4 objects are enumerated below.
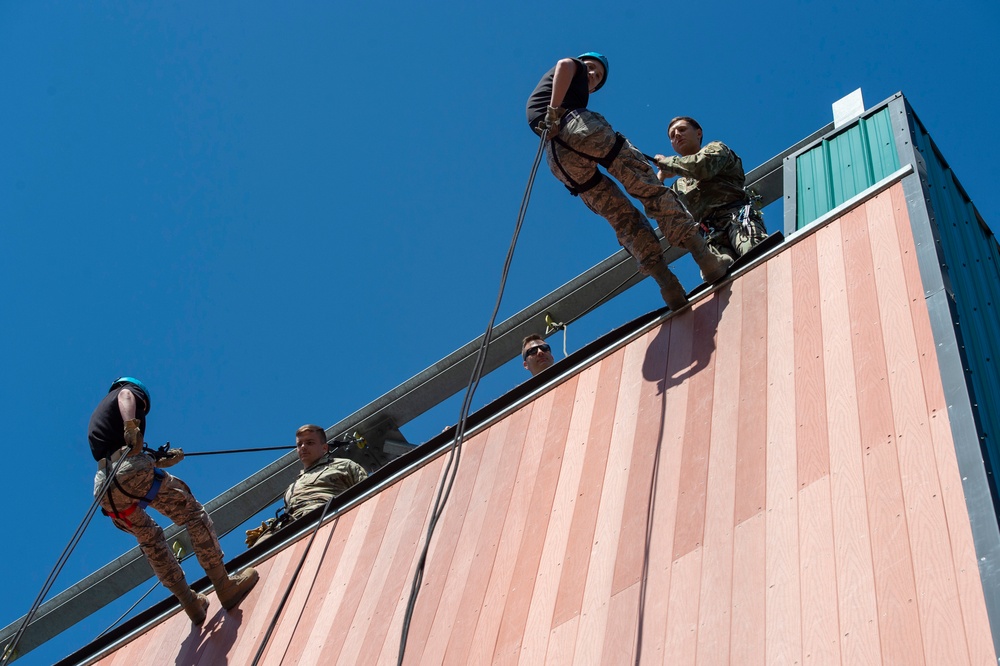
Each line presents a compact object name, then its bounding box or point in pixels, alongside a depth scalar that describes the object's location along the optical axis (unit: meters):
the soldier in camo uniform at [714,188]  7.89
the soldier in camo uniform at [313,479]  8.91
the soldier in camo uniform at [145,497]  7.17
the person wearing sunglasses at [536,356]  9.03
